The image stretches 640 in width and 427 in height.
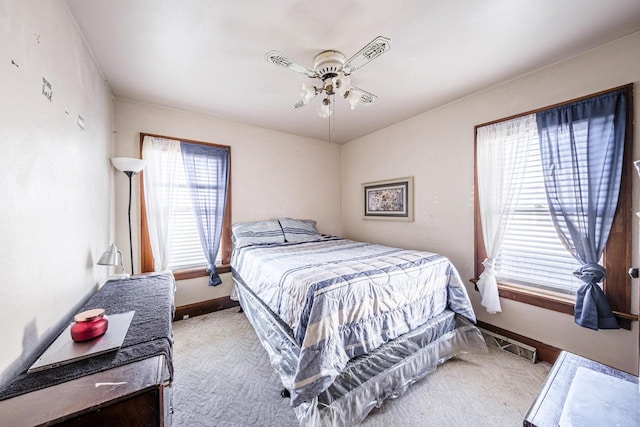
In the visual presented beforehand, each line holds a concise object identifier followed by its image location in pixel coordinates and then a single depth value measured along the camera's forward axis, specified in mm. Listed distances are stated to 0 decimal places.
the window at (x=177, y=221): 2719
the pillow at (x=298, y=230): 3383
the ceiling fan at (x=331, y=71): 1736
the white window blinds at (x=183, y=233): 2889
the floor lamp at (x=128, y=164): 2229
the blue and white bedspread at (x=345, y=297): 1409
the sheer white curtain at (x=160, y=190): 2691
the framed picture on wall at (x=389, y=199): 3207
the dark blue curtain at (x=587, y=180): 1723
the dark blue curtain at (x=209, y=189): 2939
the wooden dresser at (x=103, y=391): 634
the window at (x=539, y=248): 1703
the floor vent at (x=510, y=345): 2085
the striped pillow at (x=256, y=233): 3047
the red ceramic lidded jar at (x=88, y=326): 943
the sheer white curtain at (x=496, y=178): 2186
